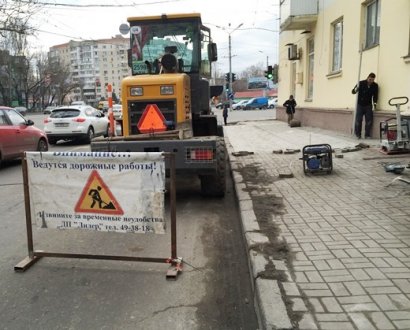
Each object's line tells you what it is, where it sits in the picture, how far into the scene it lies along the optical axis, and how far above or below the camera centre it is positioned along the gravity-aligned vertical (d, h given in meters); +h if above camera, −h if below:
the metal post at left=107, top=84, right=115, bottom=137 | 7.76 -0.17
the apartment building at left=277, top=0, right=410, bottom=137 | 10.95 +1.52
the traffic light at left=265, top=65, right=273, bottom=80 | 27.65 +1.75
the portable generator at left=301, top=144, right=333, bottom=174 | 7.89 -1.06
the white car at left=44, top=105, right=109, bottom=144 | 16.36 -0.80
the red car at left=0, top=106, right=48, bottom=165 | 11.01 -0.84
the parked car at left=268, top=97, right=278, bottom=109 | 65.31 -0.55
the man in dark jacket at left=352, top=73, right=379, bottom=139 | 11.77 +0.00
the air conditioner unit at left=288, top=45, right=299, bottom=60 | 21.75 +2.39
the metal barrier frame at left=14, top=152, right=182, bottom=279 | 4.27 -1.57
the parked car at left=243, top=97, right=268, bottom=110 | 65.06 -0.39
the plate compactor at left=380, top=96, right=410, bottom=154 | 9.12 -0.80
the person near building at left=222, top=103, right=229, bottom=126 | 25.94 -0.55
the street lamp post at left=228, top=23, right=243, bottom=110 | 54.29 +4.83
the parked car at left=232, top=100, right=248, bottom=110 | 65.31 -0.78
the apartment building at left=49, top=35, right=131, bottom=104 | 87.05 +8.51
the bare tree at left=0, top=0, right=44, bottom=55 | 22.53 +4.53
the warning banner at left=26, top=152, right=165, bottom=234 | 4.23 -0.87
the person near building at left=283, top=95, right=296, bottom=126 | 21.36 -0.29
